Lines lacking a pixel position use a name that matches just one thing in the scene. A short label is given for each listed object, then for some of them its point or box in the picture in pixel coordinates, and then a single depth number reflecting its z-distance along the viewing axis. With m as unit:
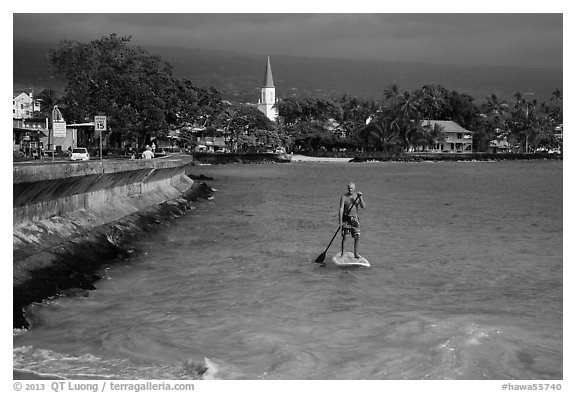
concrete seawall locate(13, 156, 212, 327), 14.88
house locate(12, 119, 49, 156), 52.19
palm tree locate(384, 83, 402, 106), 160.25
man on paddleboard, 17.62
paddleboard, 18.56
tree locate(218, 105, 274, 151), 137.00
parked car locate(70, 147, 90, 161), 45.74
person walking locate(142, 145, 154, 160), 37.53
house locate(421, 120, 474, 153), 163.45
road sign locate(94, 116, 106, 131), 28.17
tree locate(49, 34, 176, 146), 68.62
